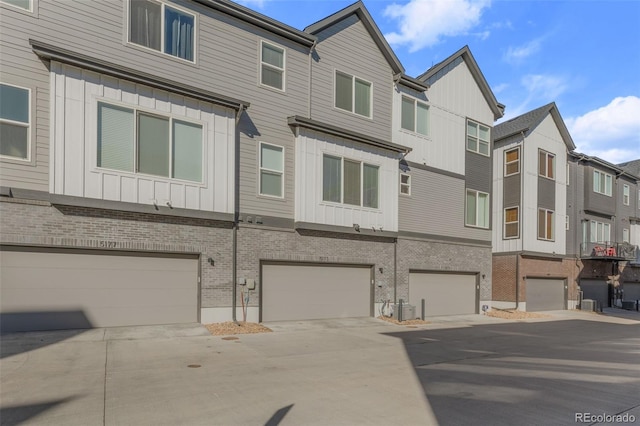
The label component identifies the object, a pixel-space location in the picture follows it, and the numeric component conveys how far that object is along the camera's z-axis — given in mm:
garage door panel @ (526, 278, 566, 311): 24469
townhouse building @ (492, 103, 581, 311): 24172
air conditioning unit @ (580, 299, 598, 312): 26506
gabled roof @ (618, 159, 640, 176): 37206
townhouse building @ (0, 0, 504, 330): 10766
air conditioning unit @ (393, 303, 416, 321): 17219
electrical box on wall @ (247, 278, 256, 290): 13938
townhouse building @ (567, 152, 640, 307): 28219
